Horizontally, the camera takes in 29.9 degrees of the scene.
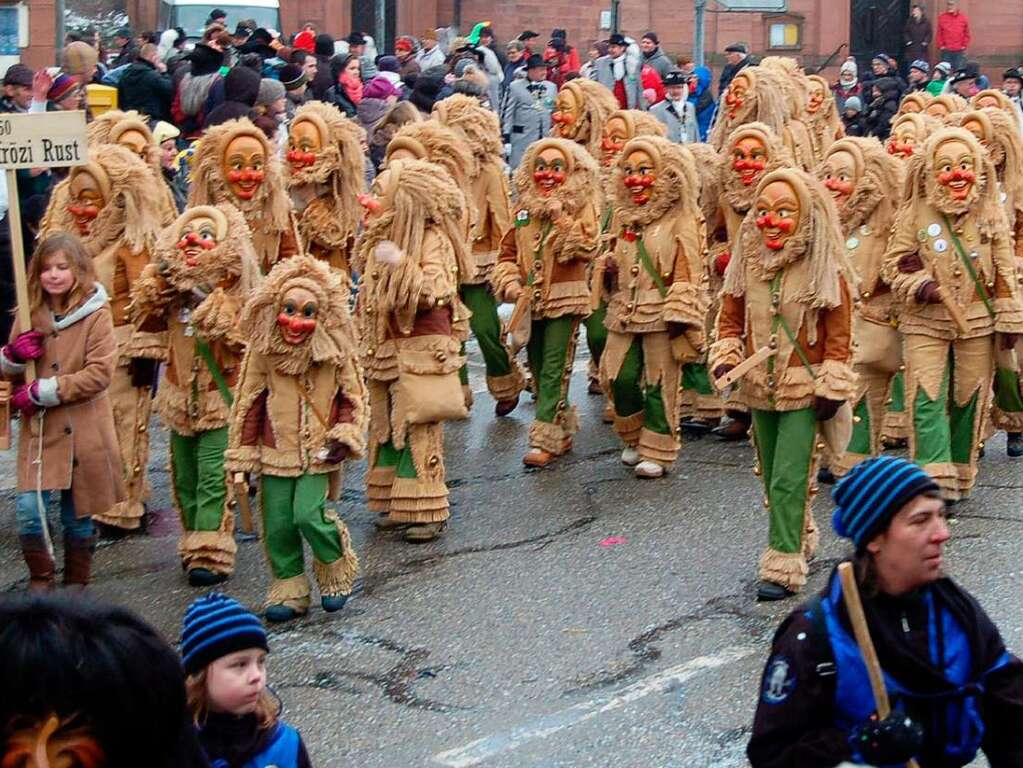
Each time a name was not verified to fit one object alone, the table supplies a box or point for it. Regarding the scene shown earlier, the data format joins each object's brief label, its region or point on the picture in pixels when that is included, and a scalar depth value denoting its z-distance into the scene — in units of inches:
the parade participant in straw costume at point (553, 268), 430.6
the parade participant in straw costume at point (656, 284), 408.5
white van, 1039.0
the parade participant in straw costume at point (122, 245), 370.6
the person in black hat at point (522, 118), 749.9
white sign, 346.3
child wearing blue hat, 170.2
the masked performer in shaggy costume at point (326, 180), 450.0
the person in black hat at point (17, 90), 552.4
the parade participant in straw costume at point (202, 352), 337.4
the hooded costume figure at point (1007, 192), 417.7
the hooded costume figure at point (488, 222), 461.4
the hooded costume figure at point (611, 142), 467.5
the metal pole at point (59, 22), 722.2
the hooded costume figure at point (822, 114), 641.0
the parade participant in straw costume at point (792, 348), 327.9
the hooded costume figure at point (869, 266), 406.9
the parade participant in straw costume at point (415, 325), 362.3
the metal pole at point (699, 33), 853.6
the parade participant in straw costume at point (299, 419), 313.4
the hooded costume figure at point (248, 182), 412.8
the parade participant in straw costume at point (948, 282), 379.6
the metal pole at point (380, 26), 1119.6
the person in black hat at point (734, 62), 819.4
